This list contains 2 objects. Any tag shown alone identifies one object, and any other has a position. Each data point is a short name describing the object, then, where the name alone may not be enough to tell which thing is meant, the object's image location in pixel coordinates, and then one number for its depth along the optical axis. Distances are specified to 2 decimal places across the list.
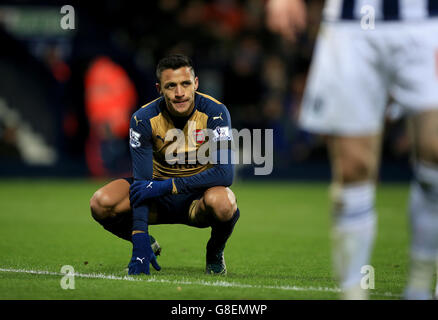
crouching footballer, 9.85
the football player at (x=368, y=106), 6.55
